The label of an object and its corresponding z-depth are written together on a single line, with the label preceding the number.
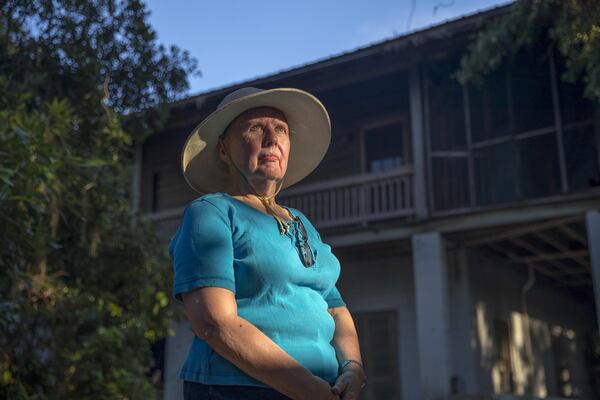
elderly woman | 1.69
